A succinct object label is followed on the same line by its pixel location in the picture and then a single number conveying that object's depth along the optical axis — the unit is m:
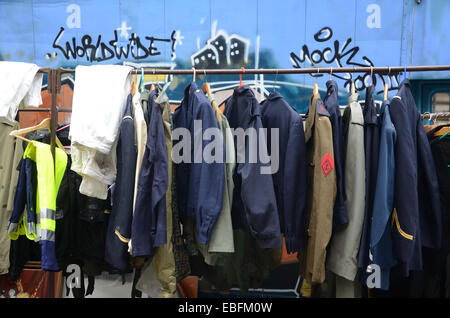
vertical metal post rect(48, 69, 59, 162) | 2.21
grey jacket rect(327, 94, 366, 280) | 1.89
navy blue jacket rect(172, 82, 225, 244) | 1.86
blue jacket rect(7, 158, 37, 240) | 2.12
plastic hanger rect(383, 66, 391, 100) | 2.13
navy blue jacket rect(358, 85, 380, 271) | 1.89
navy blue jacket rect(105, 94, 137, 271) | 1.90
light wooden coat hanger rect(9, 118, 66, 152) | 2.16
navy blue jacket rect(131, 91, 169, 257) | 1.82
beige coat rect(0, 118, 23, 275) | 2.50
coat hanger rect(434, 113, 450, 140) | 2.14
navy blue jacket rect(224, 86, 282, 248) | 1.83
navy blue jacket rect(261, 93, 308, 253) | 1.98
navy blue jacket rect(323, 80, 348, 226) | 1.92
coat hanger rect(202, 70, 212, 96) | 2.18
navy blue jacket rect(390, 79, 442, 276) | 1.80
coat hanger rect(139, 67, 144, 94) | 2.13
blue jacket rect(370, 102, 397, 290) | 1.82
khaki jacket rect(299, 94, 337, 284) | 1.87
